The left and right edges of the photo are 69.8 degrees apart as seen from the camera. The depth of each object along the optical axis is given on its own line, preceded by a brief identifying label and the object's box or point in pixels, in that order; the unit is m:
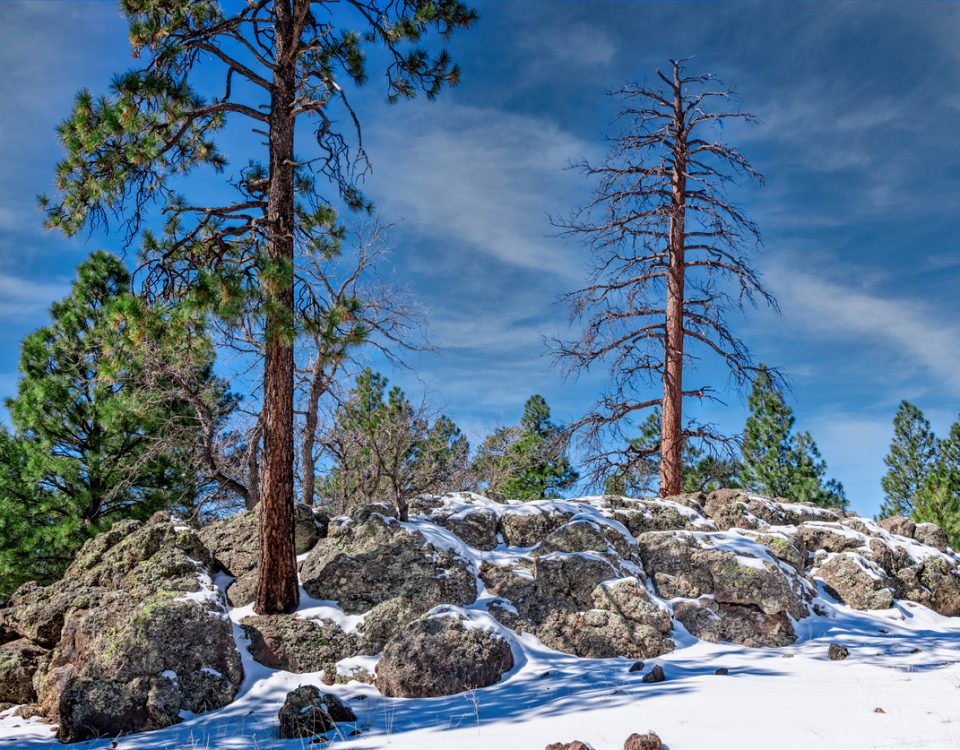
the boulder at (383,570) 9.18
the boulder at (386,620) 8.51
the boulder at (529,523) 10.80
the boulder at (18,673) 8.26
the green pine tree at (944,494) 22.05
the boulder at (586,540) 10.22
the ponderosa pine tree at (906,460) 27.83
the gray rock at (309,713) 6.12
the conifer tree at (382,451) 17.56
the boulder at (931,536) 13.35
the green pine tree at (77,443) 15.27
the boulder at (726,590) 9.25
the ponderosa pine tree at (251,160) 9.13
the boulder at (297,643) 8.19
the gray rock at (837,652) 8.03
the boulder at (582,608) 8.59
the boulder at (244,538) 10.11
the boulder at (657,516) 11.38
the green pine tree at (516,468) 19.61
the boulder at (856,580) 10.82
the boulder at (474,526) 10.63
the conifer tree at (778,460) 24.78
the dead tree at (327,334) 10.04
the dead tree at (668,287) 14.44
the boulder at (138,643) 7.09
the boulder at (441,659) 7.30
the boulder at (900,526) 13.57
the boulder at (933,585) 11.40
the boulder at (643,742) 4.71
